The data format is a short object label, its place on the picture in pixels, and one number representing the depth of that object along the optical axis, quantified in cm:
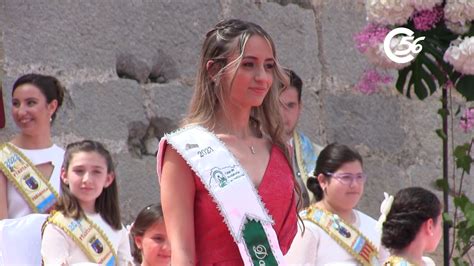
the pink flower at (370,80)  1302
